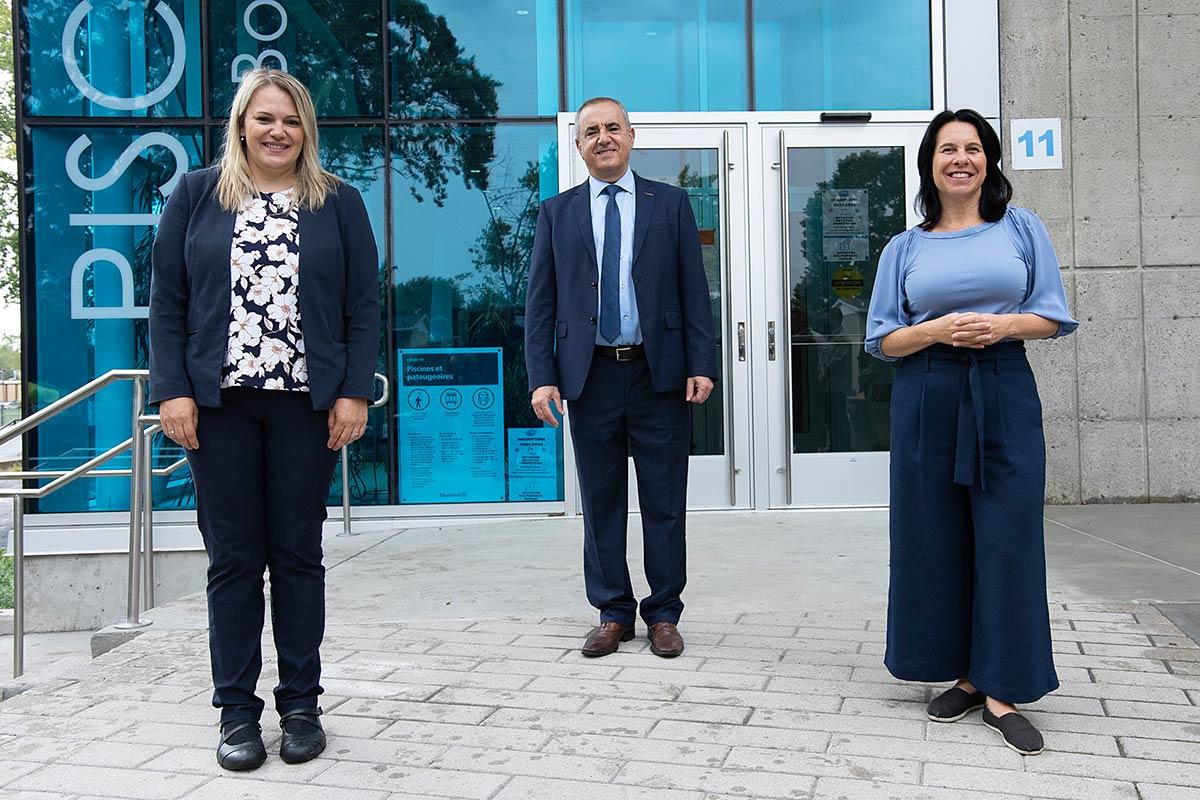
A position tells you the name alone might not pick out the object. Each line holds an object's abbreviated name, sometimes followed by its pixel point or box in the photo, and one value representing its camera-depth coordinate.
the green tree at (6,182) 21.25
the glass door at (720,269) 7.87
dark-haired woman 3.11
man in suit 4.15
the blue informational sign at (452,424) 7.94
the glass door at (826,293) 7.89
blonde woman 3.03
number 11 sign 7.88
